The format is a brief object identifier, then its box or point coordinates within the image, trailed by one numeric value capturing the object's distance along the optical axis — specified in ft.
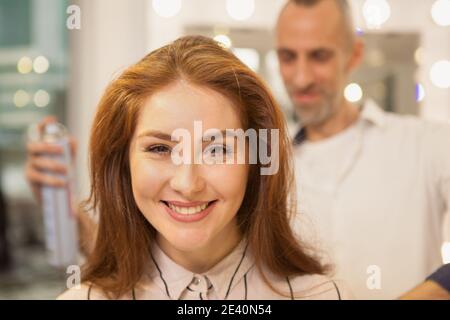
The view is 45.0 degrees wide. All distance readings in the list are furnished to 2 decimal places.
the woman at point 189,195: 2.69
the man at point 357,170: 3.40
